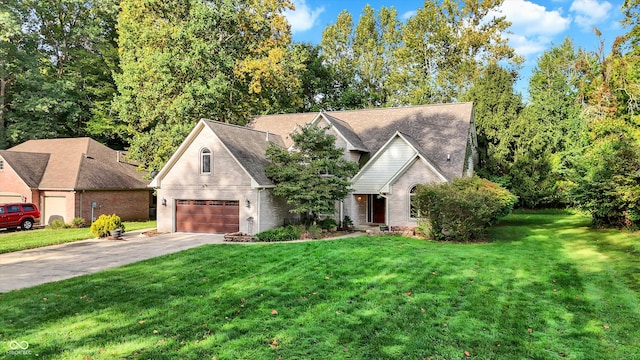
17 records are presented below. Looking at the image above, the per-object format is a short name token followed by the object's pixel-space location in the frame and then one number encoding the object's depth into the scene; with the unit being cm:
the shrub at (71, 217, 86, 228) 2580
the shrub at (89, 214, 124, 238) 1980
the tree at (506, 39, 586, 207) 3130
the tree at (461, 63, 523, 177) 3244
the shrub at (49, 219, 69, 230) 2535
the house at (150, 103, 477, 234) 2075
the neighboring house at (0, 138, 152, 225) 2697
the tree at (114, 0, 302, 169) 2691
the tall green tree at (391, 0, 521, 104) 4200
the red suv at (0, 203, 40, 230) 2358
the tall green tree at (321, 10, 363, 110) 4525
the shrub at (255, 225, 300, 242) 1862
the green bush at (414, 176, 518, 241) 1683
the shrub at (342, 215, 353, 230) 2305
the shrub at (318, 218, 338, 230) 2190
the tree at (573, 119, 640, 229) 1842
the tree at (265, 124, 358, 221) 1967
